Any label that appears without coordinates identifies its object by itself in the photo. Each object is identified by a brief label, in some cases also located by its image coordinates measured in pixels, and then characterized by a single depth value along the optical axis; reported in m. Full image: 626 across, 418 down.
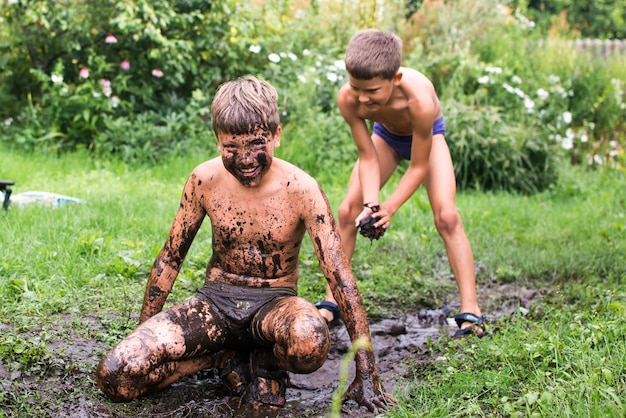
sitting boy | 2.85
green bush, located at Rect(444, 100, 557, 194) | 7.53
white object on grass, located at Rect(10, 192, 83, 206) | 5.42
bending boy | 3.65
